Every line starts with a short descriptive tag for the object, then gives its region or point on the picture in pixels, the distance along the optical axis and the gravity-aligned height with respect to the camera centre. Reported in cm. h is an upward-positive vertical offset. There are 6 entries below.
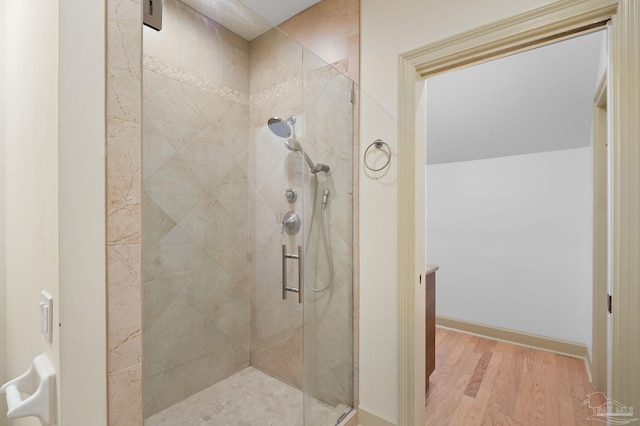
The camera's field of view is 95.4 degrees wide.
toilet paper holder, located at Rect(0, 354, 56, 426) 68 -45
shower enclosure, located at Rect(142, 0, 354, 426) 114 -5
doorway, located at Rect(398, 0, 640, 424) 103 +34
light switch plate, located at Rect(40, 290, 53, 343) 72 -26
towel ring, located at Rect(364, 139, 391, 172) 160 +36
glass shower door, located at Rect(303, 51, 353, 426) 162 -20
